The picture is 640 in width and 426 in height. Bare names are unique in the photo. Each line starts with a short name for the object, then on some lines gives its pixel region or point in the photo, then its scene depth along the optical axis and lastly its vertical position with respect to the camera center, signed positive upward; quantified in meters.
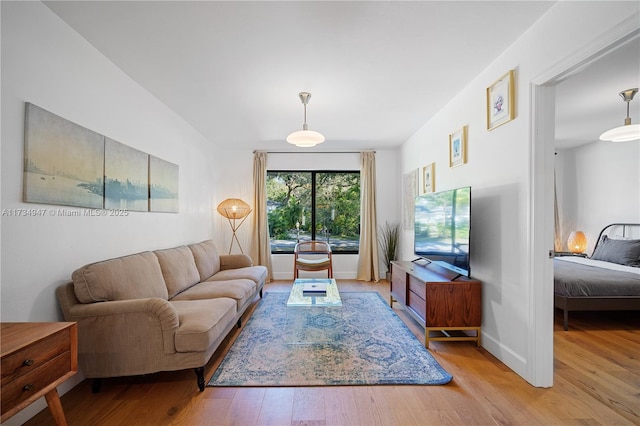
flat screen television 2.65 -0.12
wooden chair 4.85 -0.72
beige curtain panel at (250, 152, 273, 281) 5.54 -0.02
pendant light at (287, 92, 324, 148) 3.19 +0.86
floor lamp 5.08 +0.13
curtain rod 5.74 +1.23
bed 3.10 -0.73
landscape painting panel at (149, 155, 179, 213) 3.17 +0.35
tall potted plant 5.58 -0.44
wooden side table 1.18 -0.63
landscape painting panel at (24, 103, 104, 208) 1.79 +0.37
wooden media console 2.68 -0.79
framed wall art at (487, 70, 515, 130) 2.30 +0.93
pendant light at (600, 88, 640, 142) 3.16 +0.95
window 5.86 +0.15
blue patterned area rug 2.17 -1.15
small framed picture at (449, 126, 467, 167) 3.05 +0.73
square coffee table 2.79 -1.02
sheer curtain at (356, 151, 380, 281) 5.61 -0.11
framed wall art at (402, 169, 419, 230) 4.72 +0.36
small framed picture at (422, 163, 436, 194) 3.93 +0.52
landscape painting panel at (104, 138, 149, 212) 2.48 +0.35
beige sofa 1.95 -0.74
